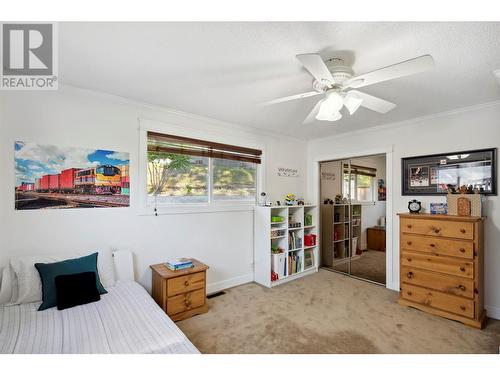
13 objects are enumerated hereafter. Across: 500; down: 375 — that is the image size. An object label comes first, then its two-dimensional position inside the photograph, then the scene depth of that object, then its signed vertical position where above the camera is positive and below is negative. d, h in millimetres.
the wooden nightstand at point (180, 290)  2385 -1070
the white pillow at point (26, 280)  1873 -728
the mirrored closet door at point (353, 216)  3939 -490
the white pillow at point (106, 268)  2242 -766
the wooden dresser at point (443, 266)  2385 -851
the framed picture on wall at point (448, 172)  2656 +202
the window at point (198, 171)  2871 +254
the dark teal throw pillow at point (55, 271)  1847 -688
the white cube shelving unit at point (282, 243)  3482 -850
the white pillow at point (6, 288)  1854 -781
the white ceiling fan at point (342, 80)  1340 +723
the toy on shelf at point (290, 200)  3903 -186
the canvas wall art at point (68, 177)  2104 +127
